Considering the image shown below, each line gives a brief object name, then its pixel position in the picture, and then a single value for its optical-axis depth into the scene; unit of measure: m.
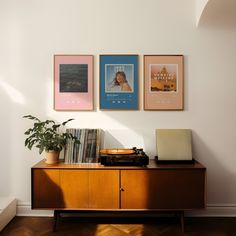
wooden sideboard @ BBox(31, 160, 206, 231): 2.62
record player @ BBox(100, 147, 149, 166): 2.67
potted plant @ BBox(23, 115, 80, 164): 2.76
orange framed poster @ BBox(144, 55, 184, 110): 3.01
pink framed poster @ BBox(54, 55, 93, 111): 3.02
